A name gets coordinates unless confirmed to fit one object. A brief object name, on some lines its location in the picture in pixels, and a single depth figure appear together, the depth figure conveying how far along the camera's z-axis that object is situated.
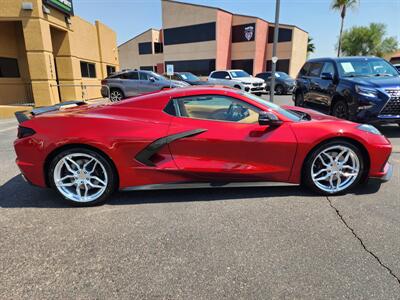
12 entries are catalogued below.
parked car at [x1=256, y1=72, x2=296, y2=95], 18.30
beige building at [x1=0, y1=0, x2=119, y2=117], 10.71
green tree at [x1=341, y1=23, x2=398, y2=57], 48.41
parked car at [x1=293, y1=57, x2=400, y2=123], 5.61
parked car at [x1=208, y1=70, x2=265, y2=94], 15.77
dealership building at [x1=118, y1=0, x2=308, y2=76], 33.06
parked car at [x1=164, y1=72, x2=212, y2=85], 16.08
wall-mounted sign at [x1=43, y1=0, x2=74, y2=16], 11.34
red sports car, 3.02
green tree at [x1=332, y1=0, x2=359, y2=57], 26.74
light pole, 9.48
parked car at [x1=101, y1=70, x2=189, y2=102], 13.12
